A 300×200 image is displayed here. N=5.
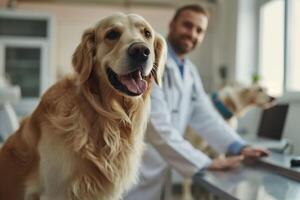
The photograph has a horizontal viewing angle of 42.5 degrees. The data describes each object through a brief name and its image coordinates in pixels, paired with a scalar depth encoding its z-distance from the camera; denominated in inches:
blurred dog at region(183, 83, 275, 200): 101.1
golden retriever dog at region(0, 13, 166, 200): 42.1
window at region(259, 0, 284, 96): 118.6
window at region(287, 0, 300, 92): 106.8
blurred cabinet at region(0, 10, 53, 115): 169.0
